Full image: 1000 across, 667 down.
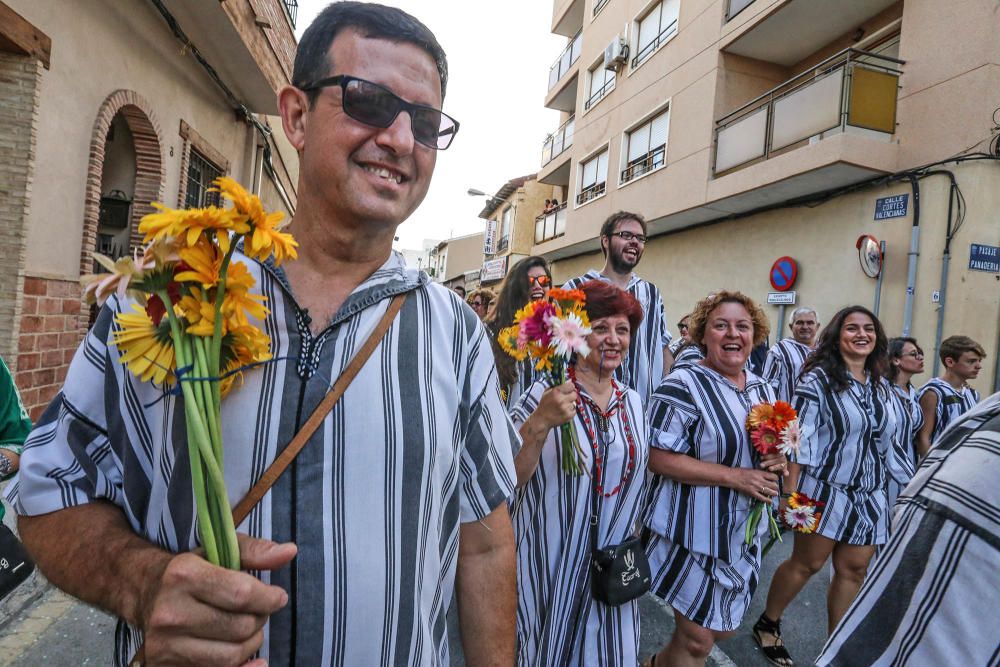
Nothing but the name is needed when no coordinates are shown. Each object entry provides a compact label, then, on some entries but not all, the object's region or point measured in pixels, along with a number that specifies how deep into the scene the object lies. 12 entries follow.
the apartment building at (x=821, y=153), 7.54
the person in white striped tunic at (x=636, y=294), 3.95
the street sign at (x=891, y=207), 8.25
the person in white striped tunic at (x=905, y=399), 4.24
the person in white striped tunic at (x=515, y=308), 3.89
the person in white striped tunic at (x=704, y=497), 2.93
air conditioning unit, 15.84
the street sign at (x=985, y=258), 7.33
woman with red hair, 2.53
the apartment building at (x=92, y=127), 4.68
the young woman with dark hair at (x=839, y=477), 3.68
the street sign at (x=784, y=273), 9.98
